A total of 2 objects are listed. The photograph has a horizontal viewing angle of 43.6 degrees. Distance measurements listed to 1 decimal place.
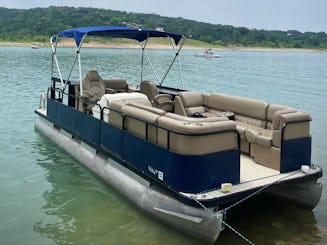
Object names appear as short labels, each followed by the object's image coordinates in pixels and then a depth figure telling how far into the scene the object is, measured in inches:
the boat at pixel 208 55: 3382.6
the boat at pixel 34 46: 4090.6
